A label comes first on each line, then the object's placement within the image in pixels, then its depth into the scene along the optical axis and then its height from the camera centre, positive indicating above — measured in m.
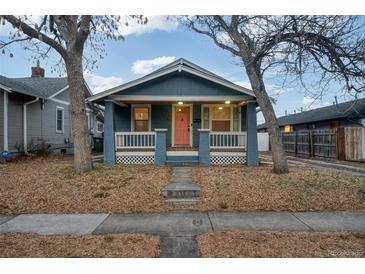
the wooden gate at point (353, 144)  14.82 -0.53
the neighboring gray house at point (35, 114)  13.53 +1.39
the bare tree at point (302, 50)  7.46 +2.52
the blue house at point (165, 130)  12.30 +0.26
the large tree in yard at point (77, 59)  8.99 +2.71
